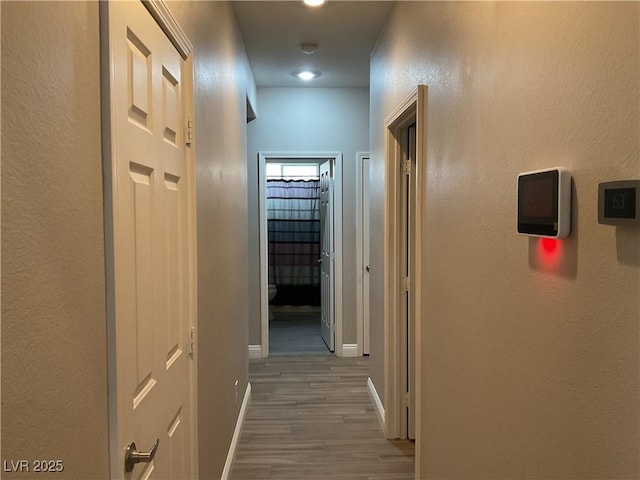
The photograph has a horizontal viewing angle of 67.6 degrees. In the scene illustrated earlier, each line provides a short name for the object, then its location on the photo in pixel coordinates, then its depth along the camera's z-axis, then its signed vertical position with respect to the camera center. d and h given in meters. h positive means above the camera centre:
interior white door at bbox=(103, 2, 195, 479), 1.02 -0.05
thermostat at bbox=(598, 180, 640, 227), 0.83 +0.04
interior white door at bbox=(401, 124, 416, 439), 3.10 -0.25
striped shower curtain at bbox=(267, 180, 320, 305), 7.13 -0.17
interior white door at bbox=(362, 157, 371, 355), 4.88 -0.16
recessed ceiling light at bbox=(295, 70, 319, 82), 4.26 +1.40
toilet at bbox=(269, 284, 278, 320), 6.60 -0.87
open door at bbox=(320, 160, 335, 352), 5.01 -0.30
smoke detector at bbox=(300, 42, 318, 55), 3.54 +1.37
